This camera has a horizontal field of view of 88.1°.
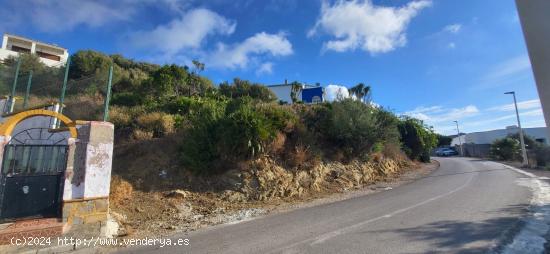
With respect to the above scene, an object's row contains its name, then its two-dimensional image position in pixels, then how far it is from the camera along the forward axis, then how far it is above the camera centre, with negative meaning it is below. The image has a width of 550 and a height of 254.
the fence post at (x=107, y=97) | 7.60 +2.01
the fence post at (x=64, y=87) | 8.94 +2.62
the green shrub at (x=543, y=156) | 24.62 +0.28
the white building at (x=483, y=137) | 43.41 +4.68
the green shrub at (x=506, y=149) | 30.81 +1.20
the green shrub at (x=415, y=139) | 25.17 +2.09
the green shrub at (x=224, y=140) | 10.94 +1.07
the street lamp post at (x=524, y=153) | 23.55 +0.53
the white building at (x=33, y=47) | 50.09 +22.83
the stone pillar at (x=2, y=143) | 5.76 +0.60
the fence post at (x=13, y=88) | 10.26 +3.06
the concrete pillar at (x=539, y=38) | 2.57 +1.10
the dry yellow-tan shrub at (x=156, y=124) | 13.41 +2.15
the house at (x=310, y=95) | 29.03 +7.55
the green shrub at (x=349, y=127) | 14.91 +1.94
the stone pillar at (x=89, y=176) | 6.08 -0.13
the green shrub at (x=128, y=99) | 18.53 +4.57
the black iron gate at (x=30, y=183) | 5.64 -0.23
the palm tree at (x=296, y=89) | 34.96 +9.94
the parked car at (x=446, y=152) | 49.52 +1.64
